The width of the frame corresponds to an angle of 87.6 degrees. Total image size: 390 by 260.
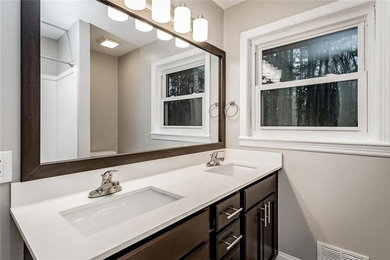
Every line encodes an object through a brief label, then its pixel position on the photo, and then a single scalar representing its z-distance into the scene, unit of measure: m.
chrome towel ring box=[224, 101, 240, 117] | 1.96
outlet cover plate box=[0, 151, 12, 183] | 0.79
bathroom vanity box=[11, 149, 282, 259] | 0.63
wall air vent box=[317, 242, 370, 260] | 1.38
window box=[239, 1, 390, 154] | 1.37
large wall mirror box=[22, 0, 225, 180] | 0.88
